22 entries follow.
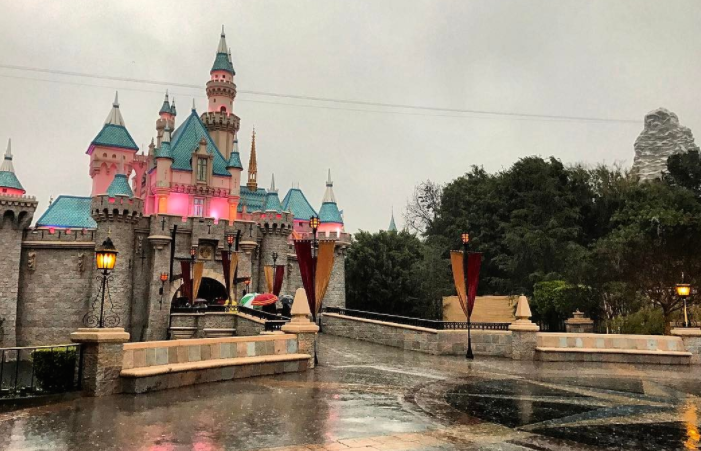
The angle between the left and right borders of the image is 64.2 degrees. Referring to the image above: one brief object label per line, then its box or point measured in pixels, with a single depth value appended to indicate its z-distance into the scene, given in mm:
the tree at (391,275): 43188
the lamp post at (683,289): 17781
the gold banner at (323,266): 16641
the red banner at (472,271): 19484
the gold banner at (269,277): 33406
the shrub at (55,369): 9789
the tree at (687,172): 52219
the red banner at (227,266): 30000
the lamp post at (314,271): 16344
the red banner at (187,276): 31500
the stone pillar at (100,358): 9984
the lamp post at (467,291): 18938
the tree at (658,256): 24672
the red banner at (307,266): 16673
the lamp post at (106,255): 11797
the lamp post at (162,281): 34969
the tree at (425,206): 61125
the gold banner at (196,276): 31719
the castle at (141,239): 35094
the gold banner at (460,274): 19625
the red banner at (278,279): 31464
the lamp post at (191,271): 31478
